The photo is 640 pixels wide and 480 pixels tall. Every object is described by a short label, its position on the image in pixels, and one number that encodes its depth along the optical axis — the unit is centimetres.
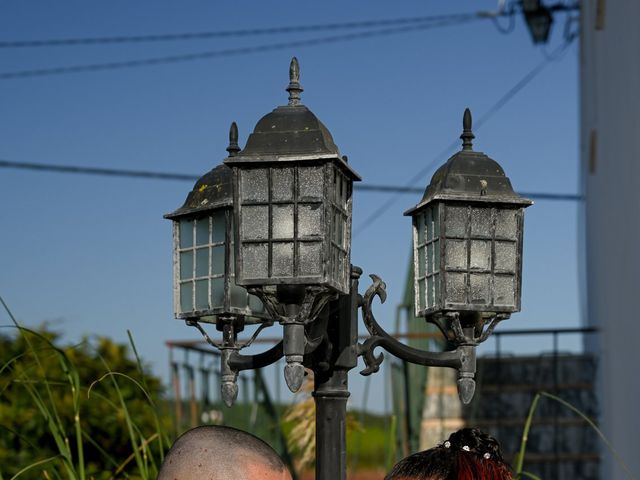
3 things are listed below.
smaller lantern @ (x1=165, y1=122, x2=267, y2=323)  392
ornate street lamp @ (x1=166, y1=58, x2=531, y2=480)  355
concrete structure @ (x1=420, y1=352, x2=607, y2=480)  936
